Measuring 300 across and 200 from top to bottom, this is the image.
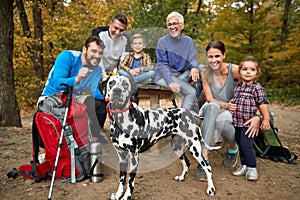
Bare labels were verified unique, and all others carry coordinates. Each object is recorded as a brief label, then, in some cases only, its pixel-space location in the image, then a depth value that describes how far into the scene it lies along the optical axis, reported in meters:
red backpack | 3.08
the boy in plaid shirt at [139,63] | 3.72
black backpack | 3.96
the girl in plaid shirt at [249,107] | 3.14
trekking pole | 2.88
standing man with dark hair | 3.88
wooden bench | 3.68
